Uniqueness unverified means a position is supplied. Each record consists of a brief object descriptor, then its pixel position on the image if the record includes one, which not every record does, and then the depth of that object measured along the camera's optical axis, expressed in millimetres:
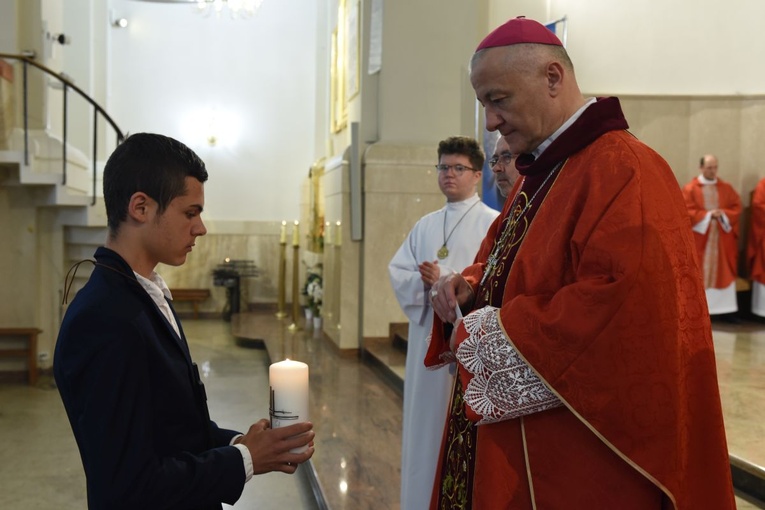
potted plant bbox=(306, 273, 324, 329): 9070
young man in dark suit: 1158
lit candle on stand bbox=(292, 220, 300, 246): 9328
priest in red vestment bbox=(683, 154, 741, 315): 7586
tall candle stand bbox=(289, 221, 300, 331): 9062
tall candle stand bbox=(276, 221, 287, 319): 10336
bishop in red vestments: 1294
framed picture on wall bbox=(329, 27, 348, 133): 9152
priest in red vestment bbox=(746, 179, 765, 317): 7590
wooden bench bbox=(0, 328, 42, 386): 6844
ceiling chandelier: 10277
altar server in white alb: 3008
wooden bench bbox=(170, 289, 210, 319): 11242
